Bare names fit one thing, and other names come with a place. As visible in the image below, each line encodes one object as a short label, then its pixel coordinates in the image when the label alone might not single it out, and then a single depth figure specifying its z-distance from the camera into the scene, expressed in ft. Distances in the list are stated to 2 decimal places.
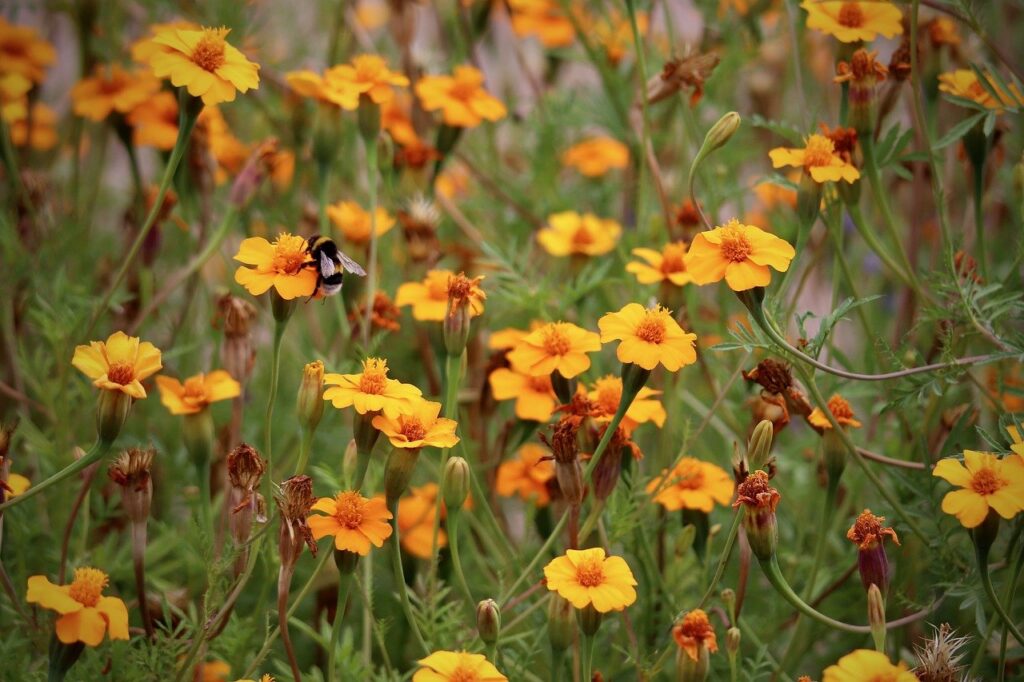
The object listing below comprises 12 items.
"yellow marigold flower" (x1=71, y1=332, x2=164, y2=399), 4.43
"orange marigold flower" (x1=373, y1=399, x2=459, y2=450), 4.42
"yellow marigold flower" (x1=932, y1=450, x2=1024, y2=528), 4.40
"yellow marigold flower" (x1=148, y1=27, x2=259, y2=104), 4.57
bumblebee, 4.53
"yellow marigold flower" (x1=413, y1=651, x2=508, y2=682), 4.33
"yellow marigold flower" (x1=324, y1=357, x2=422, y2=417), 4.40
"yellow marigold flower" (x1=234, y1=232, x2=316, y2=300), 4.48
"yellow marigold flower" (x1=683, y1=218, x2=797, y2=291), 4.45
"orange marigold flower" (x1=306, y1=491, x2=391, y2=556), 4.39
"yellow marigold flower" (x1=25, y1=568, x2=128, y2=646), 4.41
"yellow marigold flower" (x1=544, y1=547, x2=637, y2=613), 4.36
